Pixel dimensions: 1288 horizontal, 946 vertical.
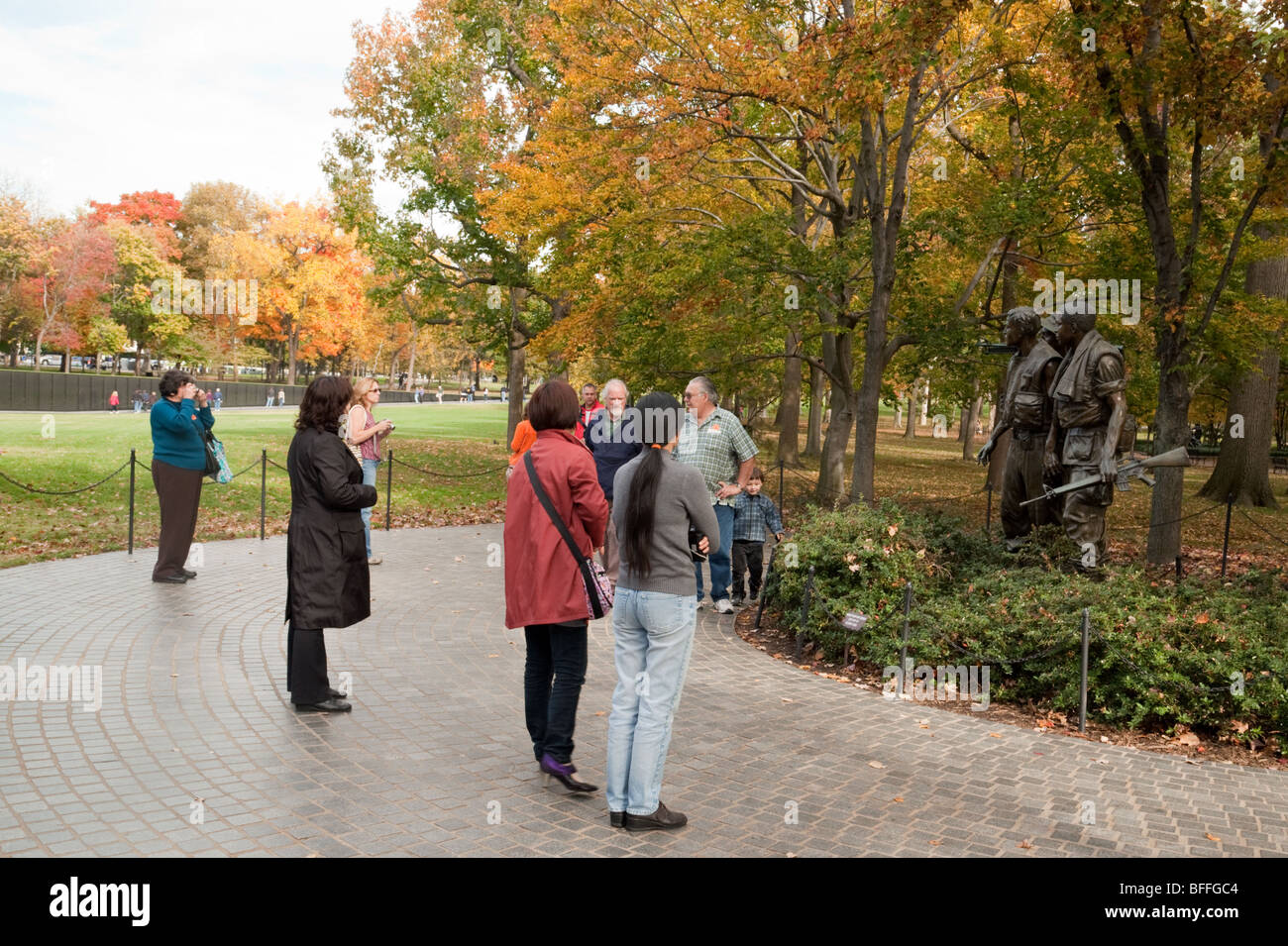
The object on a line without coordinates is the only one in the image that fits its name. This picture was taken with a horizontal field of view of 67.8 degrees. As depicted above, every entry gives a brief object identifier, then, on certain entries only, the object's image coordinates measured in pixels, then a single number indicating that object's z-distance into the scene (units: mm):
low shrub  6324
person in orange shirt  9305
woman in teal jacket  9484
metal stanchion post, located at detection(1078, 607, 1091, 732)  6395
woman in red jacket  4719
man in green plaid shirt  8672
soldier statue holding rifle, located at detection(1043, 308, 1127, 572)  8570
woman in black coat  5828
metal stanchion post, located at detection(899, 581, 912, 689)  7312
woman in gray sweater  4367
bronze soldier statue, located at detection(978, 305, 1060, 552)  9266
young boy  9516
